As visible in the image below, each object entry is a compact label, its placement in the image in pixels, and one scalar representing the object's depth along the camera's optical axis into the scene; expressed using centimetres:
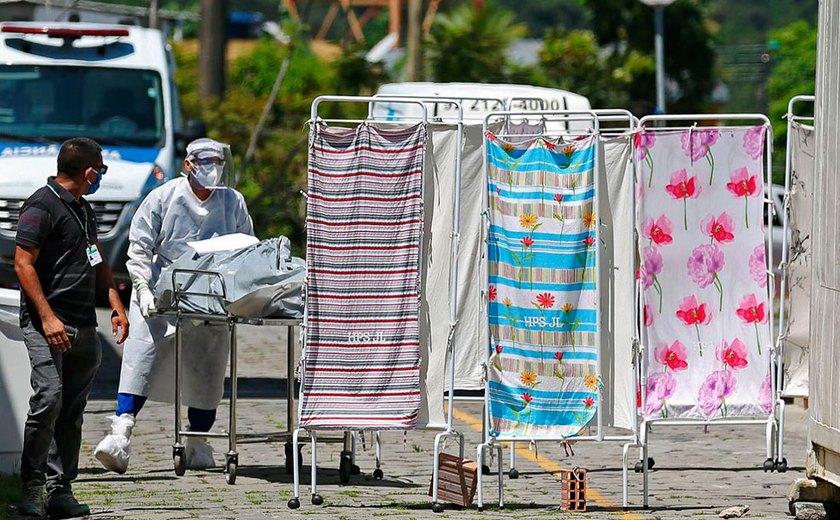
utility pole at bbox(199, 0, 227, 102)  5975
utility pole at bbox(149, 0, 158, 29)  4172
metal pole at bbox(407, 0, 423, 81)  5791
